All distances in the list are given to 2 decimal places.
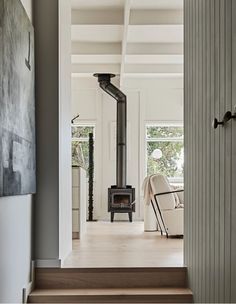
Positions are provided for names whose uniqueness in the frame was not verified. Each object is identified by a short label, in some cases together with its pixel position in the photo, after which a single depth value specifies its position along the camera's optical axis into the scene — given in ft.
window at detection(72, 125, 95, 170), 29.71
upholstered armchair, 19.12
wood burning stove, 27.20
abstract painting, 8.29
